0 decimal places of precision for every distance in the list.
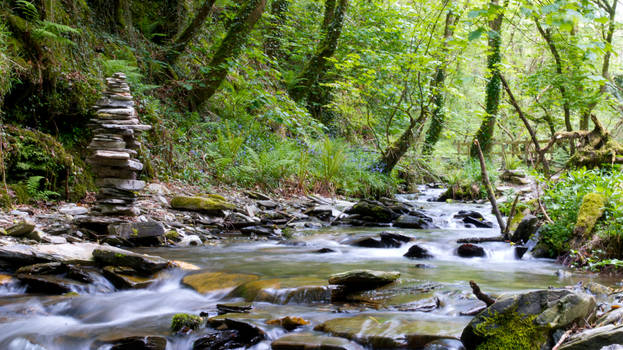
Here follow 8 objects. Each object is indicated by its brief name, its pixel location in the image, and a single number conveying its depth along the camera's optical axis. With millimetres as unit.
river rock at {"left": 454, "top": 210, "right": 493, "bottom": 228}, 8906
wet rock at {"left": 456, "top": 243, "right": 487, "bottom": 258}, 5839
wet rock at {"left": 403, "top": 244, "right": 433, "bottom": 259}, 5770
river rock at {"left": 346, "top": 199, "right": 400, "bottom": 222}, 8906
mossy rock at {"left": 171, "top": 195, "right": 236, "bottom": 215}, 7047
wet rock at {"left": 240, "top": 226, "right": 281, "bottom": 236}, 6983
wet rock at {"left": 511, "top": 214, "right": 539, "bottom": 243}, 6066
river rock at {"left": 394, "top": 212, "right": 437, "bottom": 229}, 8594
